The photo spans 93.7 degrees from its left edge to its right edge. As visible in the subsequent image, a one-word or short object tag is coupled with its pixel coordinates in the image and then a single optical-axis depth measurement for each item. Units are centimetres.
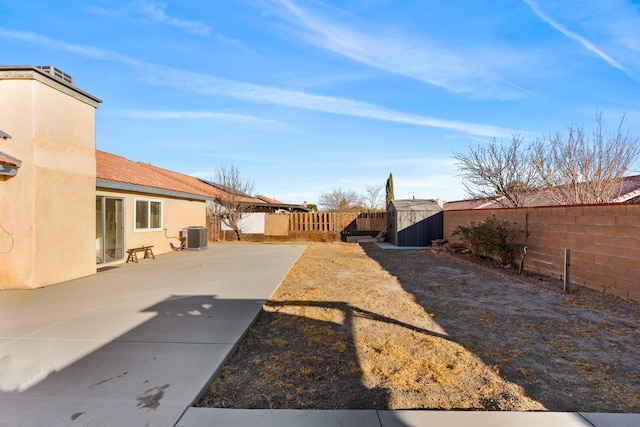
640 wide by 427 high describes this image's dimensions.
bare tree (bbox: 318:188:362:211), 3484
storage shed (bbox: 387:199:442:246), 1489
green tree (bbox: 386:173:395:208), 2750
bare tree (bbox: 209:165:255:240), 1767
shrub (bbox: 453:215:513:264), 896
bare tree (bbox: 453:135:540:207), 1251
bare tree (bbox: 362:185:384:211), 3288
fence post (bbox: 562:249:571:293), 607
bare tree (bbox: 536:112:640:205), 937
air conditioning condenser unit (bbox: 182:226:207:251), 1252
